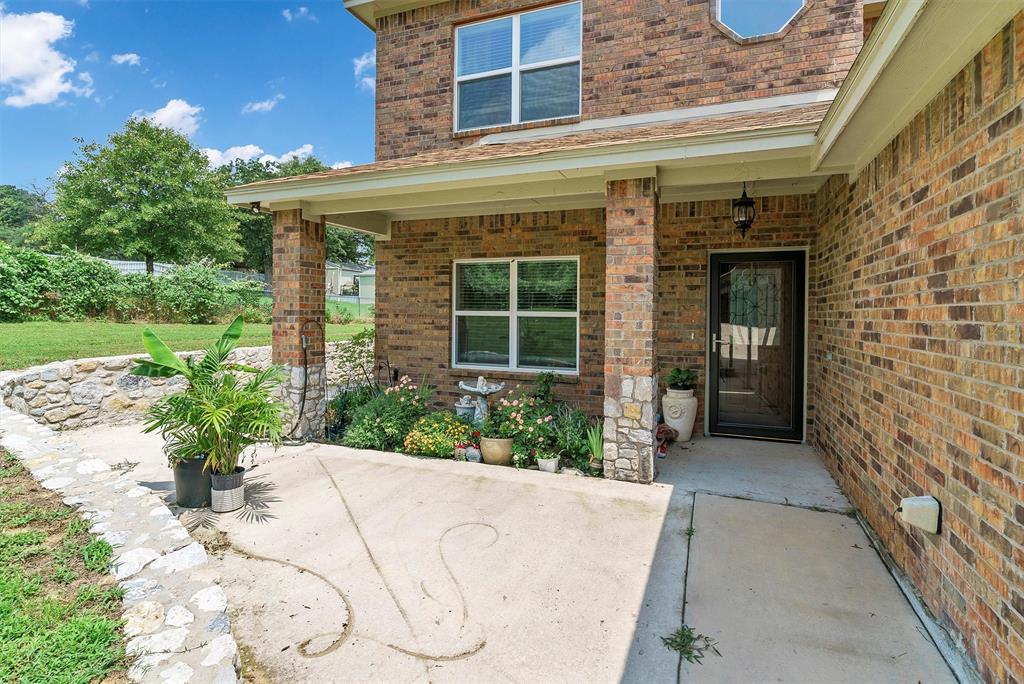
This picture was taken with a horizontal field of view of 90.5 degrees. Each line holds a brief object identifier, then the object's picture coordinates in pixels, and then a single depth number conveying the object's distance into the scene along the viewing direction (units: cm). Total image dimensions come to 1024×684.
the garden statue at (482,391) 640
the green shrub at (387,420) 604
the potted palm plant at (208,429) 407
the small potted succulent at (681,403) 636
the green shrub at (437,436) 572
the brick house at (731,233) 223
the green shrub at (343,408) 679
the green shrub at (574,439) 521
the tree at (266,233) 4062
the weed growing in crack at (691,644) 245
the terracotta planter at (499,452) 546
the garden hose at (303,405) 617
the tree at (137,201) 2175
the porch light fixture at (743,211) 543
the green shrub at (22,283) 1087
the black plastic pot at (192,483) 412
